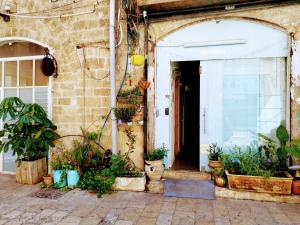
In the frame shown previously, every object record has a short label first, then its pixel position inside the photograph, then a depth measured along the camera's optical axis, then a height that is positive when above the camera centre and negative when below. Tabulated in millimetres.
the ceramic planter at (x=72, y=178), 5340 -1428
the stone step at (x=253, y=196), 4438 -1545
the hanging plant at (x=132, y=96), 5353 +302
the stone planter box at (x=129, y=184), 5086 -1478
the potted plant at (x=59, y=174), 5328 -1353
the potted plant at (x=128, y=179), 5090 -1377
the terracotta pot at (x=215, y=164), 5023 -1064
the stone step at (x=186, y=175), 5293 -1362
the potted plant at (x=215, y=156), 5031 -926
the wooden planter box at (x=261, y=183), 4441 -1313
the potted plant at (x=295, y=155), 4203 -740
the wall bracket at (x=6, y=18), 6423 +2344
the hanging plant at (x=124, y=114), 5277 -77
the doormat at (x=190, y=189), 4746 -1525
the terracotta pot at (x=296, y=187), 4441 -1345
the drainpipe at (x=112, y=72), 5264 +811
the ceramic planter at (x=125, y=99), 5395 +240
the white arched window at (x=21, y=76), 6301 +885
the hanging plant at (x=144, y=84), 5348 +556
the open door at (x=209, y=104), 5348 +133
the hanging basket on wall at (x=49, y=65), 5984 +1069
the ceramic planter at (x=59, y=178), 5324 -1438
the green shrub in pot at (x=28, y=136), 5336 -561
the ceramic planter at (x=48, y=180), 5473 -1508
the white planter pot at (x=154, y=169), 5102 -1185
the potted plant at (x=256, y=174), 4461 -1170
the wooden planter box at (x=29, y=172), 5598 -1371
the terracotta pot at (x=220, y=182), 4848 -1369
